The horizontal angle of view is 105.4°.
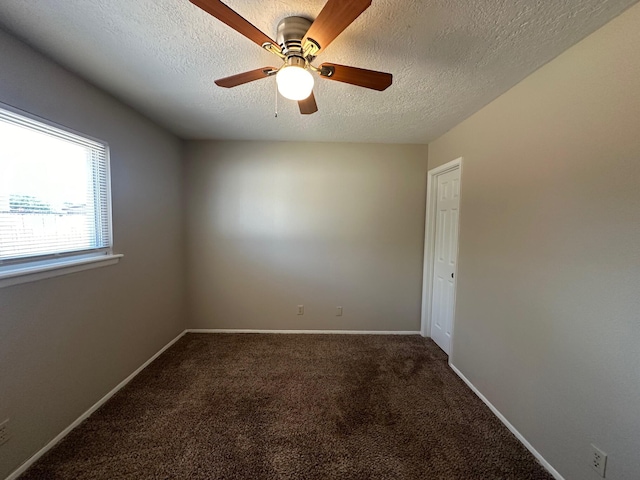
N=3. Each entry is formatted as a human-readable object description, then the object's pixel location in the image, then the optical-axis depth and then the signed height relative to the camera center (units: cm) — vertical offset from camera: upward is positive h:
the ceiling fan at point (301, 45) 92 +80
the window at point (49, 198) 133 +13
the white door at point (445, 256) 261 -34
